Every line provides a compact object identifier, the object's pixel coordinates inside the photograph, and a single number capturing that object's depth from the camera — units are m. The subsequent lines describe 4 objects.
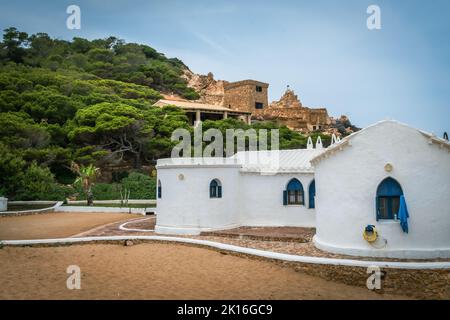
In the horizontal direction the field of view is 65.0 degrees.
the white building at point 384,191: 11.52
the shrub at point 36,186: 27.83
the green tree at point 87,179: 29.06
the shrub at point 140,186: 32.03
